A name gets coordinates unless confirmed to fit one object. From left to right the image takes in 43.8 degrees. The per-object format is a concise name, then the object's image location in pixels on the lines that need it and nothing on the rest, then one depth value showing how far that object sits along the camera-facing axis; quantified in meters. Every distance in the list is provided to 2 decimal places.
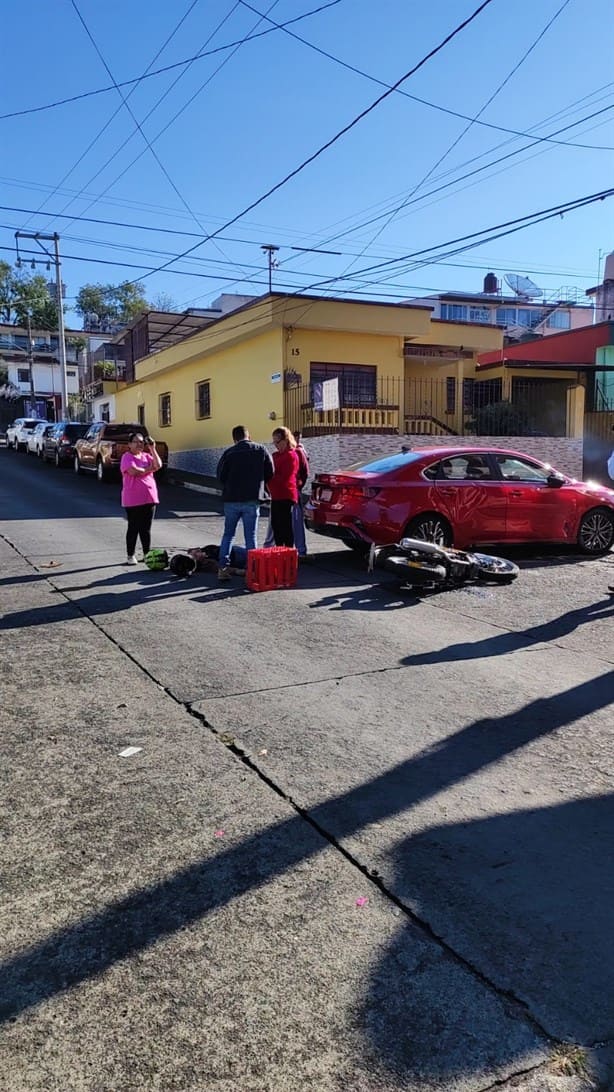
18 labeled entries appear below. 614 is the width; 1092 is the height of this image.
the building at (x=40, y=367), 58.84
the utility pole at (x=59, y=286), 36.53
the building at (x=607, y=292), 29.45
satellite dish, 39.91
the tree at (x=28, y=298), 73.38
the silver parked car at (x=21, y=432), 35.36
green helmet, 9.22
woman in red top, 9.37
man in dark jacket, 8.73
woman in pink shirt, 9.23
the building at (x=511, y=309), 39.06
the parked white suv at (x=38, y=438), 30.98
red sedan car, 9.50
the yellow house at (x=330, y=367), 19.39
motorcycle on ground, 8.39
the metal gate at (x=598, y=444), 22.03
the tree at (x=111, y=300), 80.81
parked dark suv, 26.66
